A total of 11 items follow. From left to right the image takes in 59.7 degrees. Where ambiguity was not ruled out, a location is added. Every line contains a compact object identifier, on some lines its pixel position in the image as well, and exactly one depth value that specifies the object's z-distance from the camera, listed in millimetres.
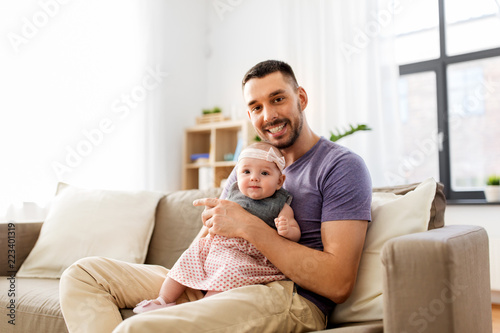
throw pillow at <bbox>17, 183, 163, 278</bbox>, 2041
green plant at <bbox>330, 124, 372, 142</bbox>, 3082
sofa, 964
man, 1127
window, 3326
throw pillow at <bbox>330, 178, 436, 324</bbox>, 1306
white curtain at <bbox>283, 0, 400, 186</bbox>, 3492
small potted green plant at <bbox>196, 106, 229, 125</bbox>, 4188
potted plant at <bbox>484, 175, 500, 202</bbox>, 3049
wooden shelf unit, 3975
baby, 1292
